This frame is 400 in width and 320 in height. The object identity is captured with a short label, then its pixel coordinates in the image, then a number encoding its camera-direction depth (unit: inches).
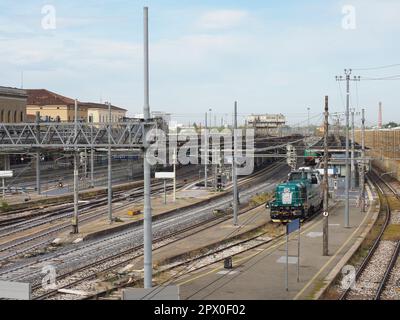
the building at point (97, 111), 3856.3
